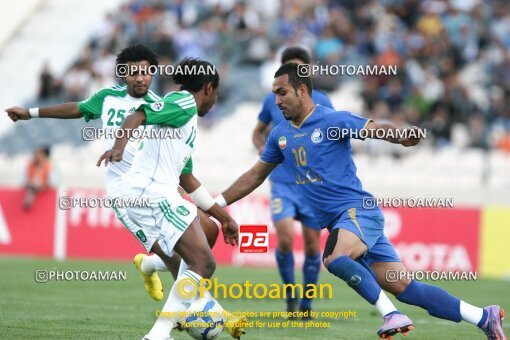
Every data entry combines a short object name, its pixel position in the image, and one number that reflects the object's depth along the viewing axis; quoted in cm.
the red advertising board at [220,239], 3947
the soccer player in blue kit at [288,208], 2450
